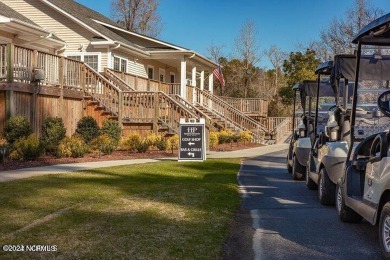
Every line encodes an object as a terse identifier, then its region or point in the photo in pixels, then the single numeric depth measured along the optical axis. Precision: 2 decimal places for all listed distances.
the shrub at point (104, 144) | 15.50
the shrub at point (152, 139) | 17.55
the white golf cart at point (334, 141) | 7.55
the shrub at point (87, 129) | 17.25
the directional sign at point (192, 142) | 14.59
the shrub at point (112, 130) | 17.41
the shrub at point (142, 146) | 16.97
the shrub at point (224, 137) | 23.25
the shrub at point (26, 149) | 12.90
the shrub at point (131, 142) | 17.03
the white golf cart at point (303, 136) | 10.91
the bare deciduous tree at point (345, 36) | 31.66
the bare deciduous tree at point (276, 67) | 54.39
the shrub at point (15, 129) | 13.77
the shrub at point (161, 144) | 17.75
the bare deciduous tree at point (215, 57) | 53.53
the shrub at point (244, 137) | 24.58
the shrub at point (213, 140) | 21.20
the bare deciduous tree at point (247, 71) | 48.19
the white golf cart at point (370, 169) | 5.03
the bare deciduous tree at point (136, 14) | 48.25
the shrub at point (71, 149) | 14.27
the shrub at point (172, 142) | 17.70
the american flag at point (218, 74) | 34.47
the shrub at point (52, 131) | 15.41
